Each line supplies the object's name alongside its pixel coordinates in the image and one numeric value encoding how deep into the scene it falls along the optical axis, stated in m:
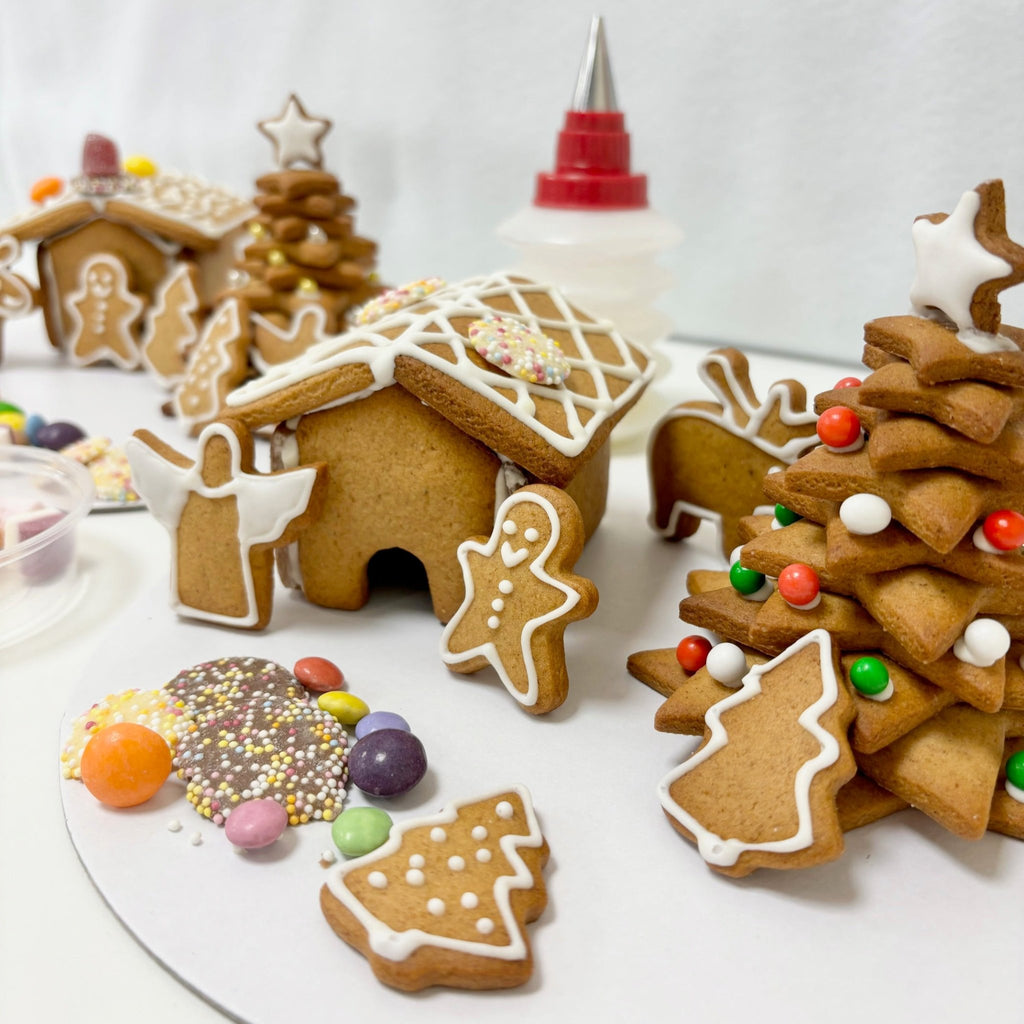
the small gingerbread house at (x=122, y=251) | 0.59
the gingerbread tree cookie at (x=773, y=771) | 0.28
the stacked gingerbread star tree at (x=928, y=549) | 0.28
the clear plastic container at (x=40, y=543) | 0.38
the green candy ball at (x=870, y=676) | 0.29
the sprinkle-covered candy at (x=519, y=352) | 0.36
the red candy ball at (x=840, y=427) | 0.30
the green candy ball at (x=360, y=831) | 0.29
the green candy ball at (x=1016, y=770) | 0.30
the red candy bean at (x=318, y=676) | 0.34
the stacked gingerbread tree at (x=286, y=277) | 0.54
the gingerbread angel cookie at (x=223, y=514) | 0.36
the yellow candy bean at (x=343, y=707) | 0.33
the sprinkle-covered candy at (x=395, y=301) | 0.40
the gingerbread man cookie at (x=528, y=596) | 0.33
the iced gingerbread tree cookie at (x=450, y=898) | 0.26
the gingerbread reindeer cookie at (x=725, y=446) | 0.40
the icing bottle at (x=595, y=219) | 0.52
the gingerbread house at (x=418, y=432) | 0.35
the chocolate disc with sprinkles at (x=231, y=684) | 0.33
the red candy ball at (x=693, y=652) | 0.34
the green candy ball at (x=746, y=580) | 0.33
